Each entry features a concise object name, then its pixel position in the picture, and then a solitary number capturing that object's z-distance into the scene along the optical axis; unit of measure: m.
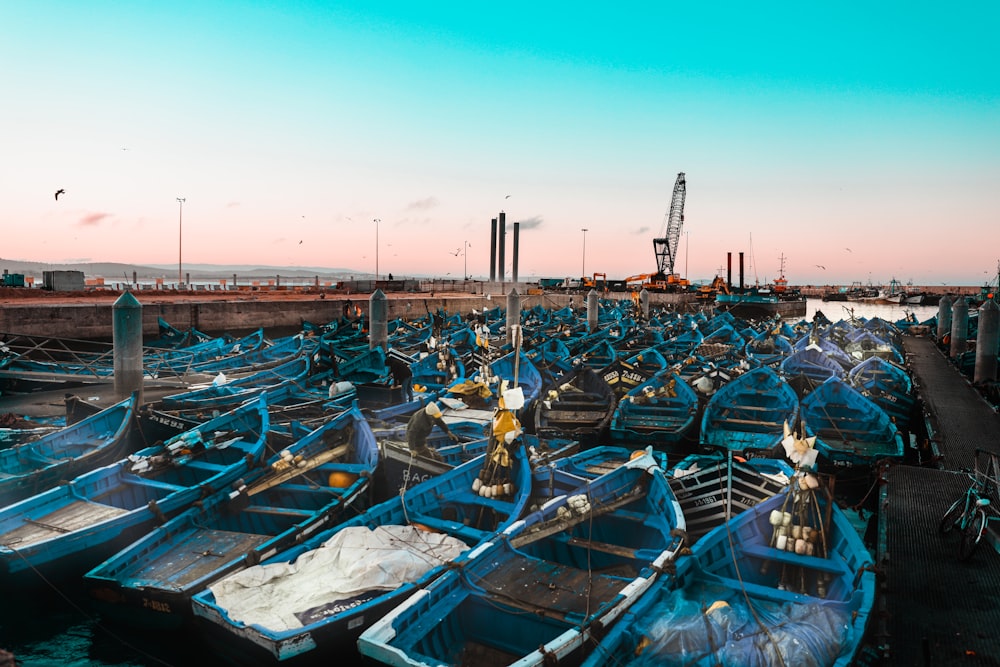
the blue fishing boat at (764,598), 7.48
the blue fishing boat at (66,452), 12.48
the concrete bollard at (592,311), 46.44
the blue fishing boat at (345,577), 8.09
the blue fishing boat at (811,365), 26.22
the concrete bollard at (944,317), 52.51
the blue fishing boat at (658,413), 18.06
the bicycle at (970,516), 10.29
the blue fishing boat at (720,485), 12.50
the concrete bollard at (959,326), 39.34
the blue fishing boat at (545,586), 7.68
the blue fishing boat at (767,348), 31.03
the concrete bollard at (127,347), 21.95
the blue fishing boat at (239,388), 20.12
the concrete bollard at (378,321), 31.94
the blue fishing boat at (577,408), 19.02
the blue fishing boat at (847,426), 15.84
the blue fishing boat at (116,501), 10.16
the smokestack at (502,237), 98.00
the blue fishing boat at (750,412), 17.92
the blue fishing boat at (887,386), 21.91
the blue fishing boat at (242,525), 9.26
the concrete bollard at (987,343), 29.41
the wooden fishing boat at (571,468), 12.77
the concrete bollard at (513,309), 38.56
